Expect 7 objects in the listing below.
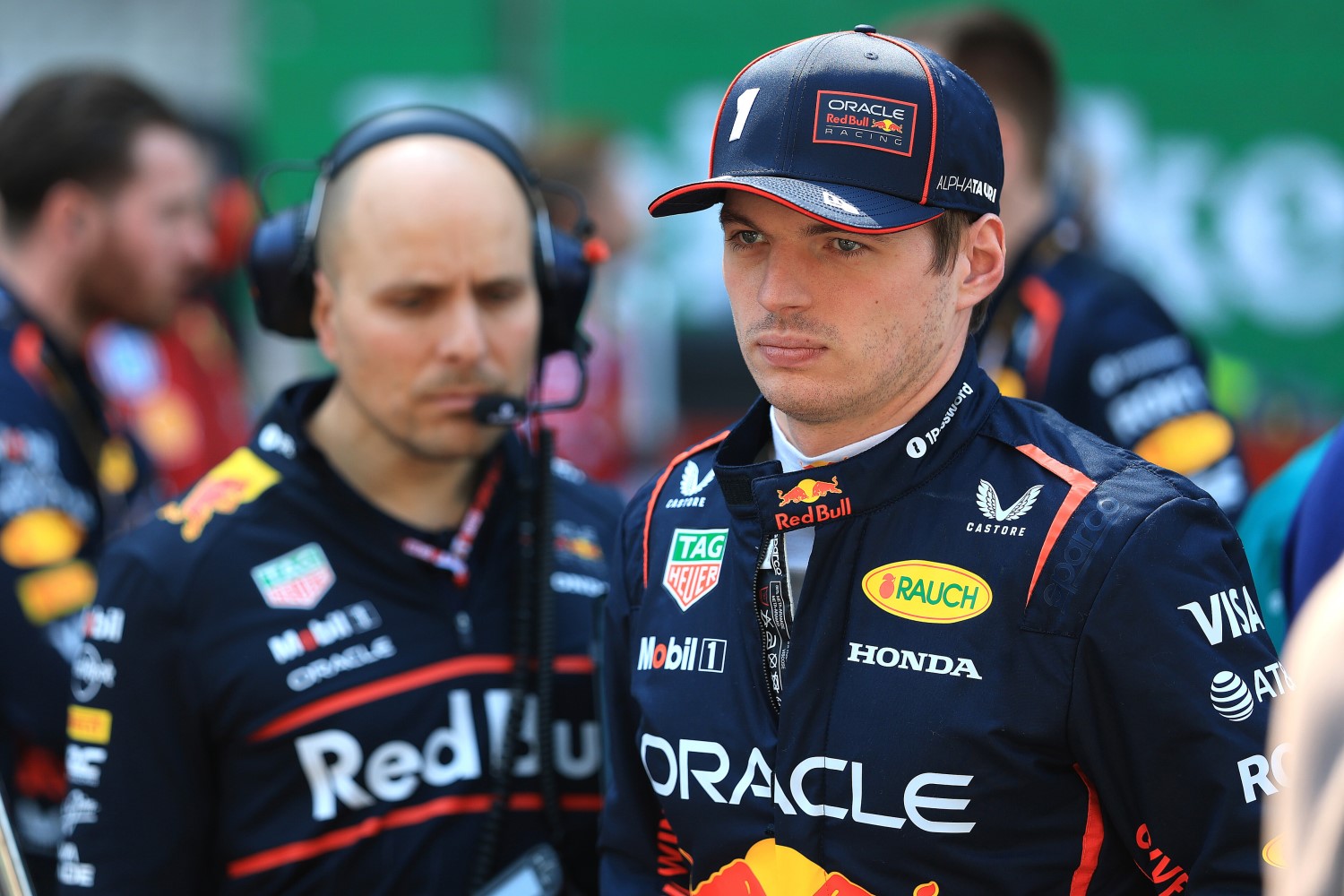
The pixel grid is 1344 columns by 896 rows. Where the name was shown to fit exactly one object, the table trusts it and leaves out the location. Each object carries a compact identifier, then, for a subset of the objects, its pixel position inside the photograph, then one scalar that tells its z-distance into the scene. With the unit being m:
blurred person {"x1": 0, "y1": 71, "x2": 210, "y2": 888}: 5.56
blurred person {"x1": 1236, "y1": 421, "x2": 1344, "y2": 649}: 4.52
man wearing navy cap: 2.91
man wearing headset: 4.17
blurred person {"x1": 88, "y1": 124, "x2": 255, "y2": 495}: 10.35
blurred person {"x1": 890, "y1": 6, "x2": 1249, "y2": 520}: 5.56
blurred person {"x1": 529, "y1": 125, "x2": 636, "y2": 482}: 9.46
